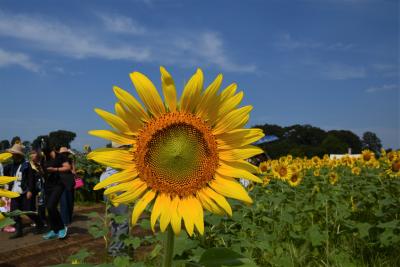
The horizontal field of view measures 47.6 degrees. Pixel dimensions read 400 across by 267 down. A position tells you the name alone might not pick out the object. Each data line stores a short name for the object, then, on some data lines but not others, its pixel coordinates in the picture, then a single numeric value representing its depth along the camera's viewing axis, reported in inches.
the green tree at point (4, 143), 1271.0
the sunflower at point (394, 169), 260.7
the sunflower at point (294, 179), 303.8
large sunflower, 67.2
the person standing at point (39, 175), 327.3
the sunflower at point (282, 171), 305.0
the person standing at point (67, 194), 340.7
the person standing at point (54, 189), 316.8
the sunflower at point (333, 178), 341.7
